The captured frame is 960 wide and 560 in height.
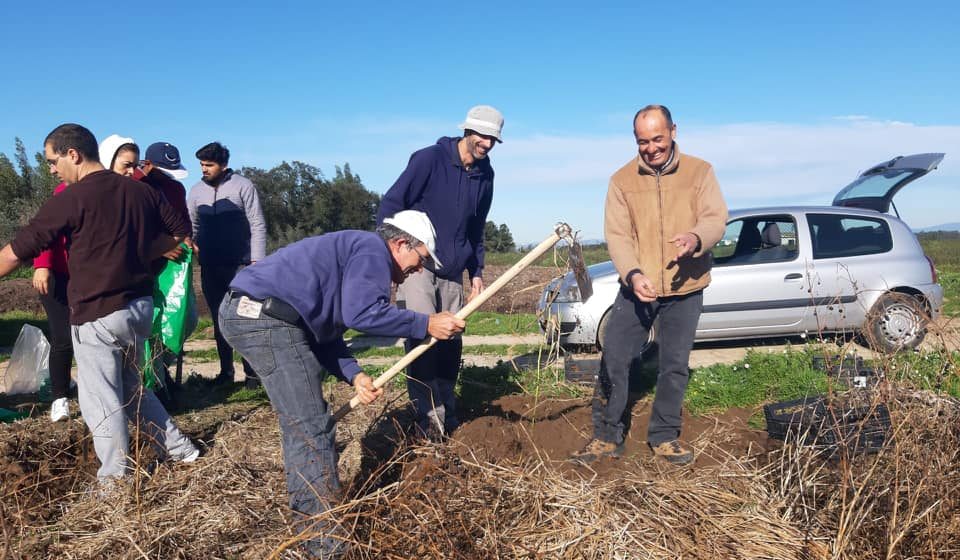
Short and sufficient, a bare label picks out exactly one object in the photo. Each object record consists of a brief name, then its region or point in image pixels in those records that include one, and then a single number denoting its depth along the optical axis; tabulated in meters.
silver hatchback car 7.16
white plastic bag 5.90
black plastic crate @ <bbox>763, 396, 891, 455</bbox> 3.47
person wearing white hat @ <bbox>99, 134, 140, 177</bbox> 4.64
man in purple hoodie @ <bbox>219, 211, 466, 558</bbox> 2.88
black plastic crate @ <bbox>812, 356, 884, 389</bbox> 3.27
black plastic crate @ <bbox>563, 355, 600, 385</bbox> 5.64
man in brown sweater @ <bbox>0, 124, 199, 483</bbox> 3.48
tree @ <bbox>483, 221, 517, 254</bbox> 30.70
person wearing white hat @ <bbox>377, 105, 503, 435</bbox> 4.11
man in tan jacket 3.79
